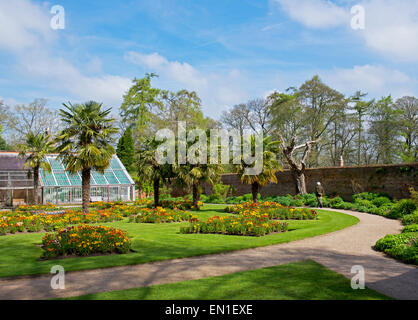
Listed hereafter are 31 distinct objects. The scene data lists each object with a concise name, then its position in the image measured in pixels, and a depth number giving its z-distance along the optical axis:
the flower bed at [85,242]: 8.89
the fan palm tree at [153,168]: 21.84
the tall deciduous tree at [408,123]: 33.38
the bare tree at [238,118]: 43.16
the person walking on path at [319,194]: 20.78
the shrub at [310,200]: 22.31
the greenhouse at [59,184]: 29.52
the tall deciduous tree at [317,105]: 35.25
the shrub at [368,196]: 20.06
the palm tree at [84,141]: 19.08
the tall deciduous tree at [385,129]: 34.75
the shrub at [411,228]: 10.12
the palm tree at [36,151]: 26.08
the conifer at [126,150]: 41.69
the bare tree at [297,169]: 25.58
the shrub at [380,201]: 18.64
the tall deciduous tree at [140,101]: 45.34
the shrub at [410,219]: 12.45
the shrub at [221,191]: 30.69
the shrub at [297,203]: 22.59
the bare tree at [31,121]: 42.25
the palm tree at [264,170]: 20.20
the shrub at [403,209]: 14.67
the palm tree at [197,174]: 21.19
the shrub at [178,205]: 21.90
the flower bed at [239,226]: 11.84
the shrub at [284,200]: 22.75
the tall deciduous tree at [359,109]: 35.91
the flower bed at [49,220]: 14.28
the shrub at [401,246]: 7.54
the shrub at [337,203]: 20.56
